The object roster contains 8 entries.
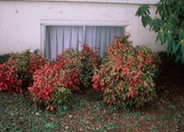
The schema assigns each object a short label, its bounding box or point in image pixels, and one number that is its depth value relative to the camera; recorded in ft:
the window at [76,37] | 21.72
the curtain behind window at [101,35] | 22.37
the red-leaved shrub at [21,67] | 17.52
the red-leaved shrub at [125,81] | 15.89
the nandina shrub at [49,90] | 15.49
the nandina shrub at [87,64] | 18.80
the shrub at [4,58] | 19.67
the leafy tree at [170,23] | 16.34
